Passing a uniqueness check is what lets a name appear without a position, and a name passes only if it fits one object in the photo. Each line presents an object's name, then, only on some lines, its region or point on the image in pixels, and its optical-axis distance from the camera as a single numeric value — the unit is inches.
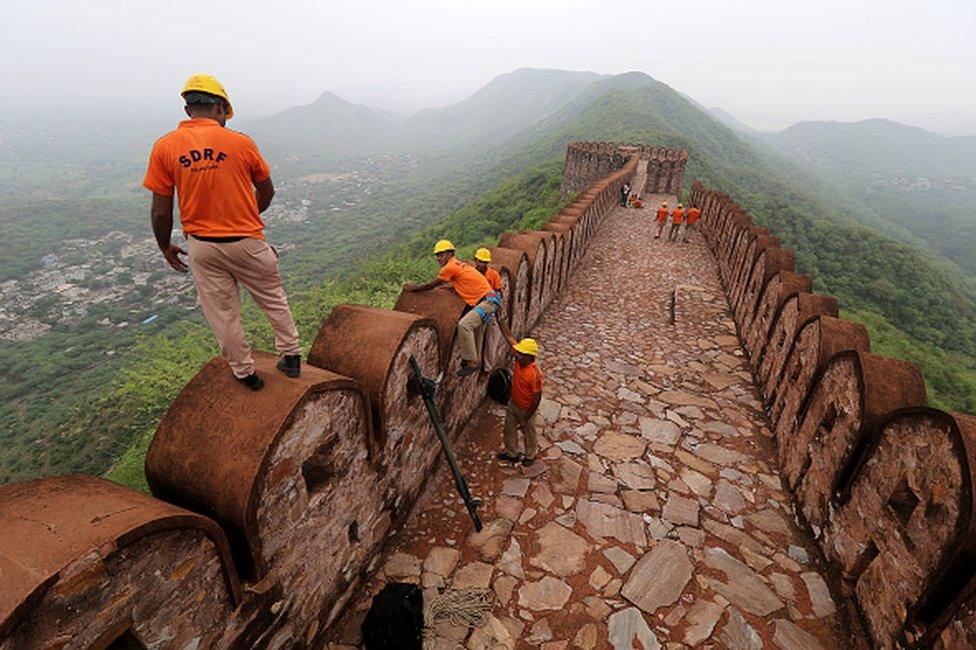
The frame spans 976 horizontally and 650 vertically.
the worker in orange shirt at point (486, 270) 199.9
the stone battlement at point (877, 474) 100.9
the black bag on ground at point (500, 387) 190.9
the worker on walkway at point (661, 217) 573.5
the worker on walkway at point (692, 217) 560.7
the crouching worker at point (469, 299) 173.9
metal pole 139.0
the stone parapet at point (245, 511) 63.2
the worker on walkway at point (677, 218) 541.6
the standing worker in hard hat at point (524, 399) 175.6
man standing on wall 95.3
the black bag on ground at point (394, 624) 115.8
